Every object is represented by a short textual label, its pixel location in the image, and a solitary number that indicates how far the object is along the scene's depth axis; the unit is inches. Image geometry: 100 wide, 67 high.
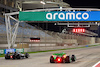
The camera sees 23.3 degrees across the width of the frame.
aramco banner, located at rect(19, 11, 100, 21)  1144.0
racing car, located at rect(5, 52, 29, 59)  958.5
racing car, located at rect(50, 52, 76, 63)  772.9
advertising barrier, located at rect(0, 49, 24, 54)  1311.0
